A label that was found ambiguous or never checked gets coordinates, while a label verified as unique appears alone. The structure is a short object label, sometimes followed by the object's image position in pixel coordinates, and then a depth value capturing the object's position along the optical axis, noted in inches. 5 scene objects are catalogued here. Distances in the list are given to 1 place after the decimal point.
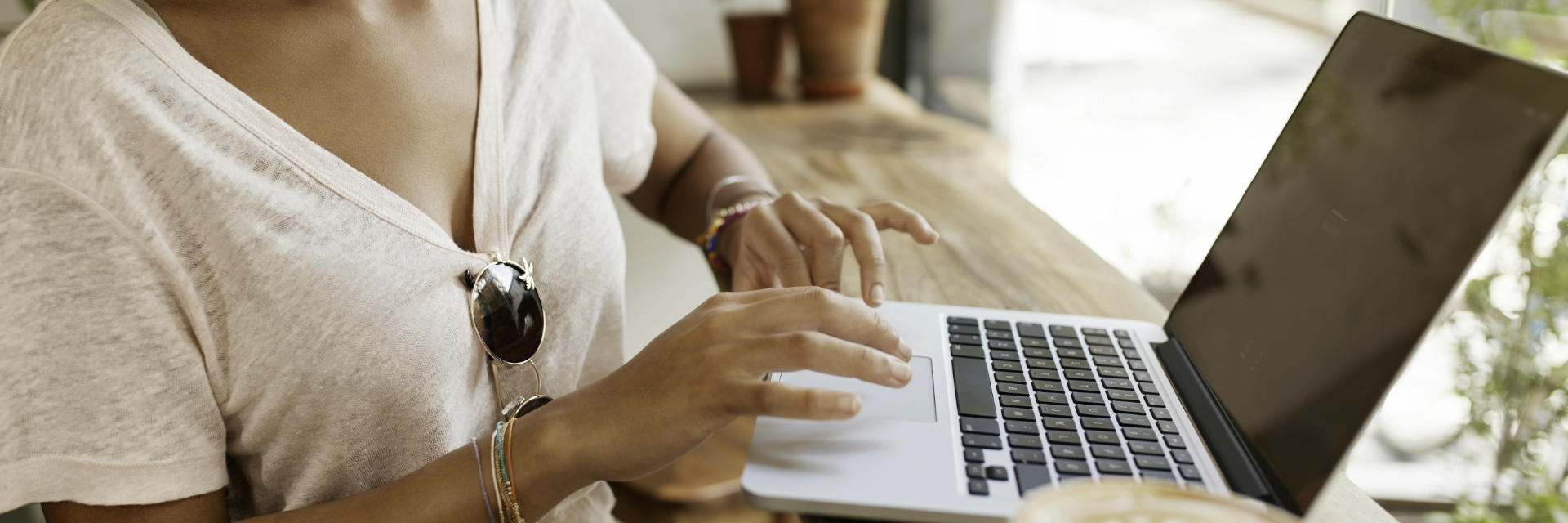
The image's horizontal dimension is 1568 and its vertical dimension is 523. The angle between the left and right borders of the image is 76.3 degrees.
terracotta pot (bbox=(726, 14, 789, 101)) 77.1
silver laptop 18.7
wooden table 35.8
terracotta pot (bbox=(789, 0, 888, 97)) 75.0
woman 20.9
